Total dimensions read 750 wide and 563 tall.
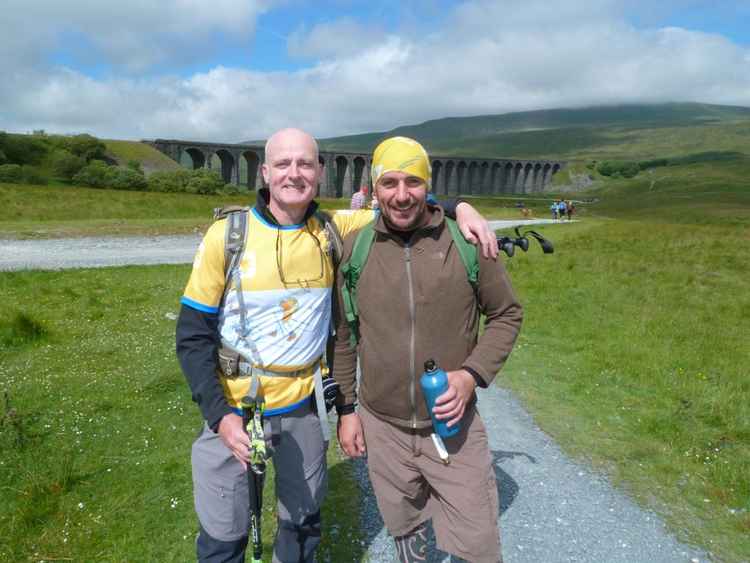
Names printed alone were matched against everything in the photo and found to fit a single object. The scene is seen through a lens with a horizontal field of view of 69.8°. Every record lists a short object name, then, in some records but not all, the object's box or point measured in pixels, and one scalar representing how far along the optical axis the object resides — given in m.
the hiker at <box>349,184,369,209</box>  10.18
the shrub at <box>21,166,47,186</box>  55.41
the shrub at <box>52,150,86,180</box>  63.28
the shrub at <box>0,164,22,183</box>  52.47
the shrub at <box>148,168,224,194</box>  60.16
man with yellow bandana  3.10
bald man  3.03
